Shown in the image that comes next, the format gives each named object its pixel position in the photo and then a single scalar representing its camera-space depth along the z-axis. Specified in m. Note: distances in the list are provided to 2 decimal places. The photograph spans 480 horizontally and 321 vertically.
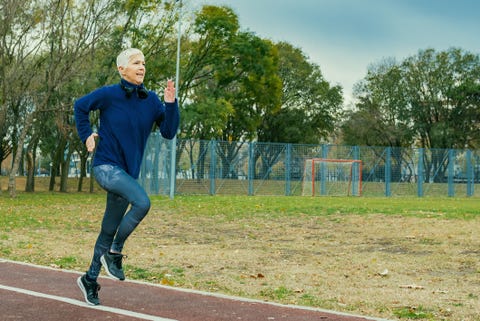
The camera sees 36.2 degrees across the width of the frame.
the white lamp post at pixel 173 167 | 29.41
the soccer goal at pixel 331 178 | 38.34
